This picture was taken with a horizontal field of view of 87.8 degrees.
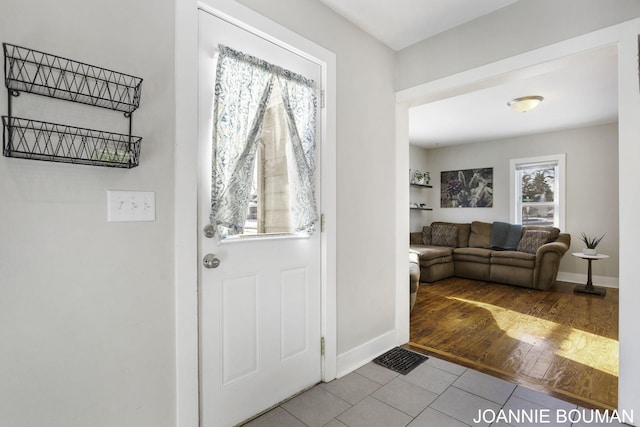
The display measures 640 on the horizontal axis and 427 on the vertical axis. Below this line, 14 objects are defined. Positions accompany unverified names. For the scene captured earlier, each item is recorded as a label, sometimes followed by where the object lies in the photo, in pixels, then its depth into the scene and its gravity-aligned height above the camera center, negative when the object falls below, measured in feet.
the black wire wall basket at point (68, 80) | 3.60 +1.56
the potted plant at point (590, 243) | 15.25 -1.56
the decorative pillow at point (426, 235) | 21.09 -1.54
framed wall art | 20.34 +1.44
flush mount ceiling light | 12.46 +4.11
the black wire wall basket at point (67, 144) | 3.57 +0.80
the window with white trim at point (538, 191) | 17.97 +1.14
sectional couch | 15.66 -2.23
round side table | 14.79 -3.51
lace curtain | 5.31 +1.42
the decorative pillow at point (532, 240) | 16.61 -1.51
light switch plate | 4.28 +0.08
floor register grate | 7.70 -3.62
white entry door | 5.21 -1.66
